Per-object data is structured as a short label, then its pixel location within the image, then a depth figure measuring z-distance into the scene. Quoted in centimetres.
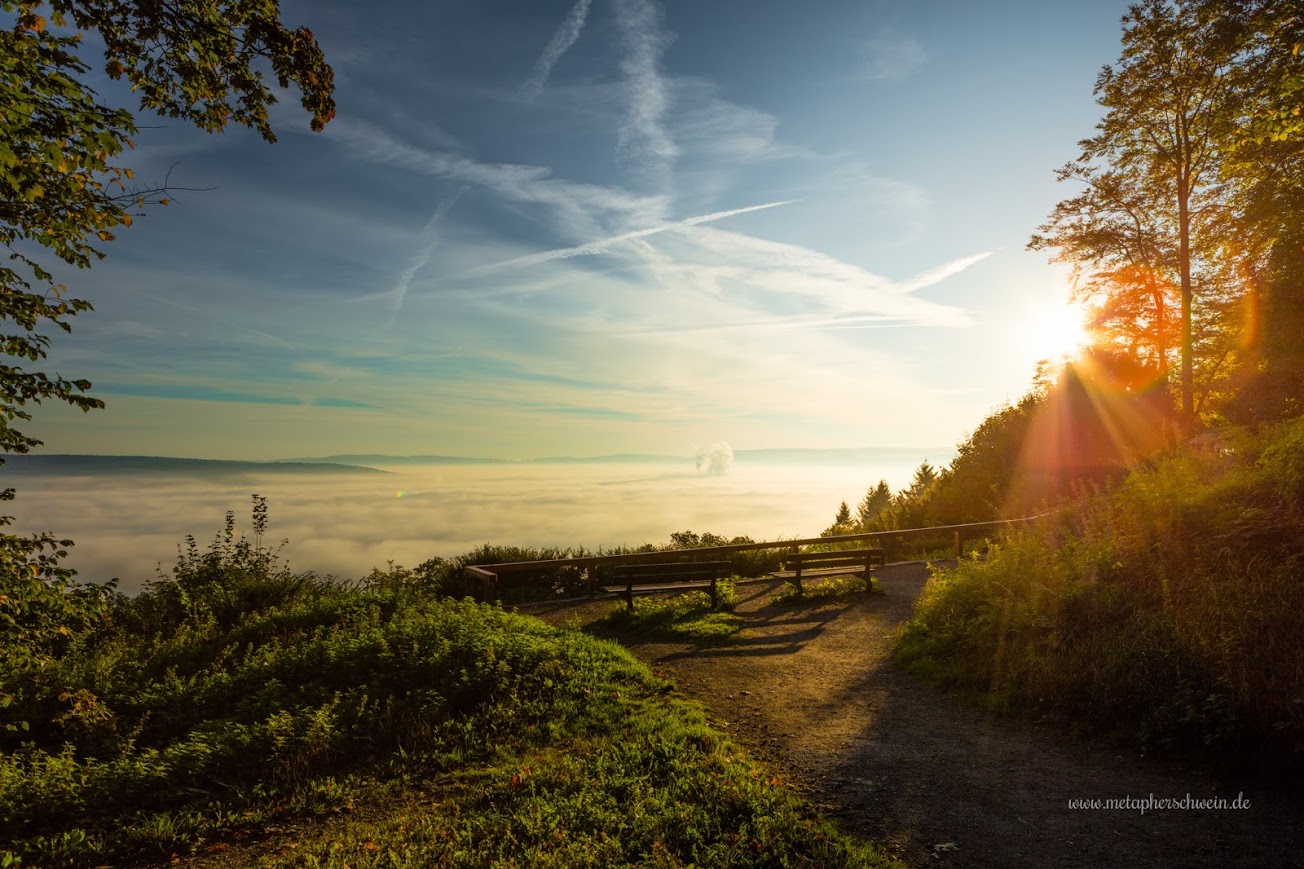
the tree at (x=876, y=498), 5154
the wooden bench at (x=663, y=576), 1380
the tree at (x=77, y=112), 513
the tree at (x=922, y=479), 3180
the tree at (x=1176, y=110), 2078
